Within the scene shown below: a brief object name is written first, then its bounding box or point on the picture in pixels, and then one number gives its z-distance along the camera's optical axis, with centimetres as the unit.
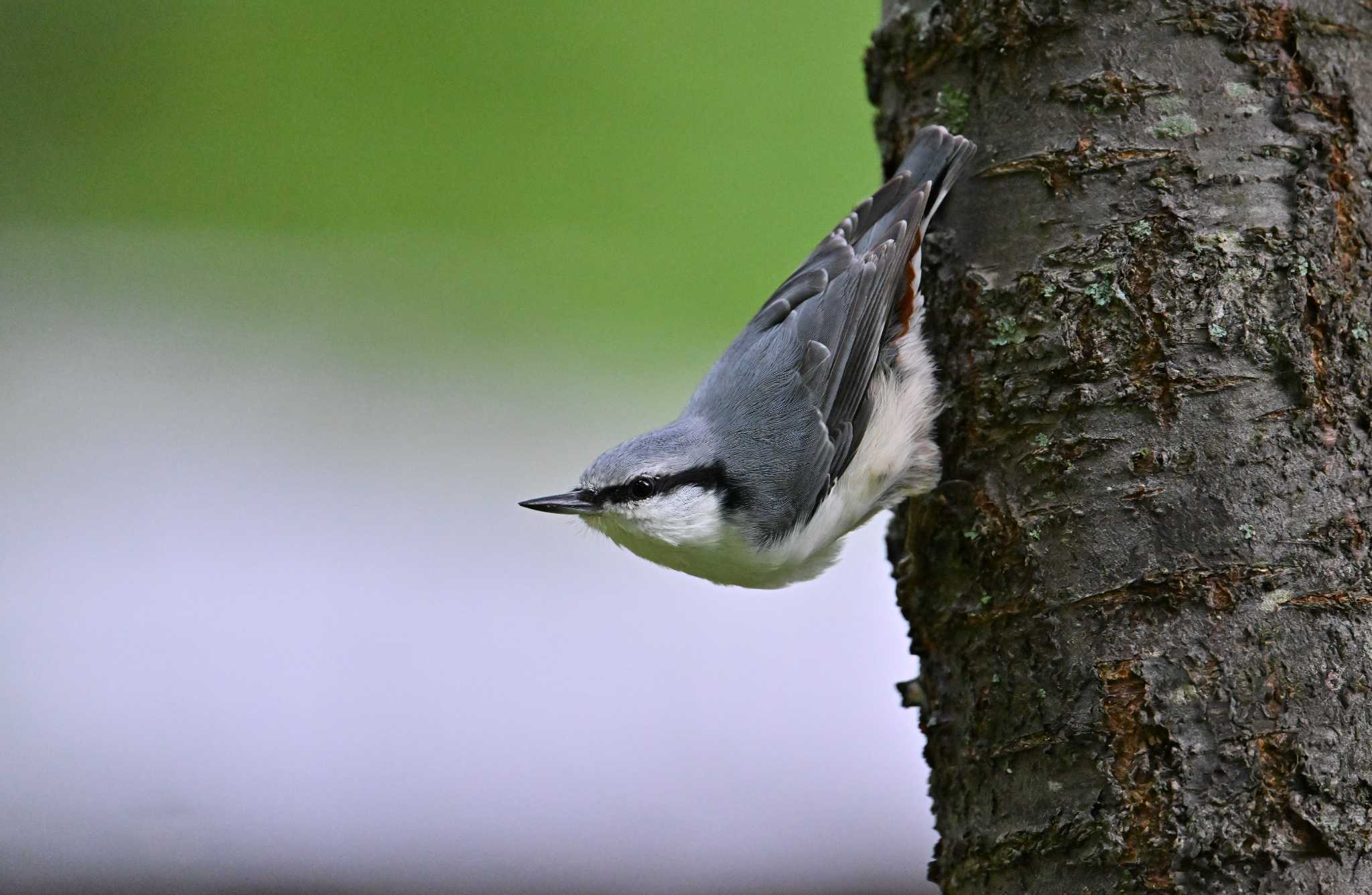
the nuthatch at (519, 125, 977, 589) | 546
